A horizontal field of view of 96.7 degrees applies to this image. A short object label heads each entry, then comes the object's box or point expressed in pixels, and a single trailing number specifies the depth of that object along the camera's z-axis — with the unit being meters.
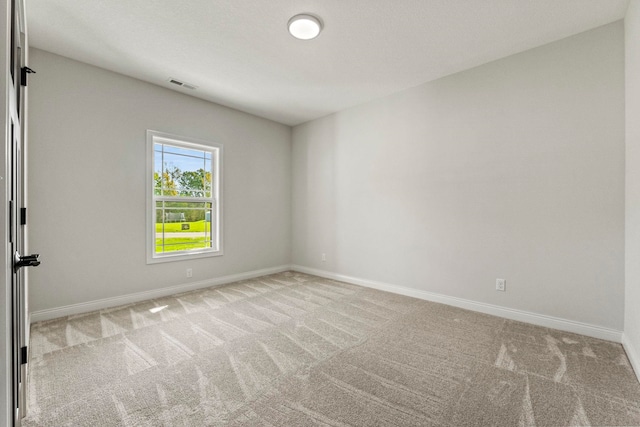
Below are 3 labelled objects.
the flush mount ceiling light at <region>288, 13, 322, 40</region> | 2.38
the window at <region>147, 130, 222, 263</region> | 3.69
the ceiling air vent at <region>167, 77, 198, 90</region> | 3.52
